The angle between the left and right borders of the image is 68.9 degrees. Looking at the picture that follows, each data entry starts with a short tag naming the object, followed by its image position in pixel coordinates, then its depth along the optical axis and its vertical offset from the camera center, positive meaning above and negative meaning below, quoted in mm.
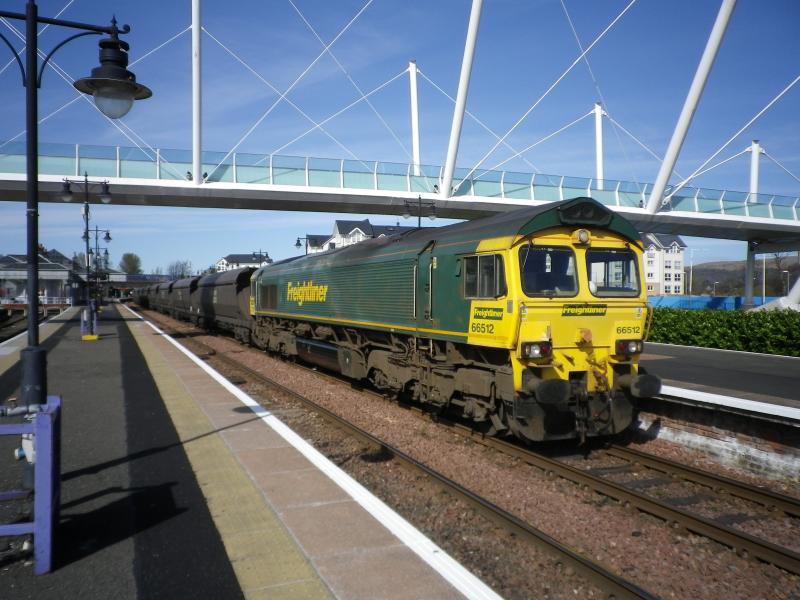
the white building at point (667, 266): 92231 +4714
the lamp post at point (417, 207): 25841 +3871
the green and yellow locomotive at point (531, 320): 8109 -411
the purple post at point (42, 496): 4621 -1651
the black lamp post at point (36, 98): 5609 +2048
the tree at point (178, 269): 149750 +5902
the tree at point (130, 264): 168875 +7736
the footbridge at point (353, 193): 24266 +4522
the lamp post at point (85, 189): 22625 +3978
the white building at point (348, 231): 96625 +10065
